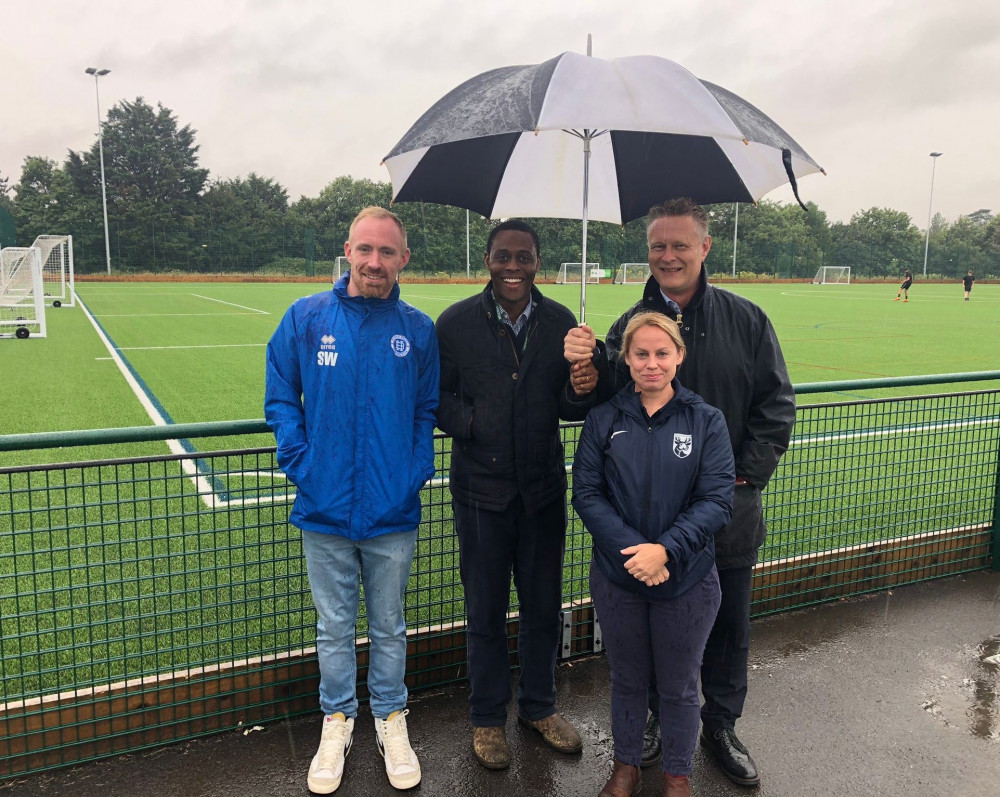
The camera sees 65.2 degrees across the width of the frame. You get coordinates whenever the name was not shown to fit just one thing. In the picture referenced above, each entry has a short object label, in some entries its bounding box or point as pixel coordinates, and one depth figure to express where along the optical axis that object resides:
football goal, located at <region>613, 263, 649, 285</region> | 50.62
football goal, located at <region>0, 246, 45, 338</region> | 16.73
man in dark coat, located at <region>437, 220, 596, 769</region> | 2.83
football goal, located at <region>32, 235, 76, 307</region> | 20.52
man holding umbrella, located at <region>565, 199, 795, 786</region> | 2.86
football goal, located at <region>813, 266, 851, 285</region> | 61.94
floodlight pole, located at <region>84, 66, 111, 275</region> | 47.75
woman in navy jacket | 2.61
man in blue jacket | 2.71
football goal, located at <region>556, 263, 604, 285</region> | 48.03
